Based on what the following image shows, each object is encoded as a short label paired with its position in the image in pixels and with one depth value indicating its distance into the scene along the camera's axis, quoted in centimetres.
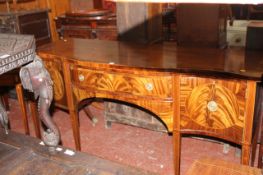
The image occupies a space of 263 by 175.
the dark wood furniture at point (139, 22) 234
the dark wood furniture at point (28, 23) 370
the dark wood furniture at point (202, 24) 217
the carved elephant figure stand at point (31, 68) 137
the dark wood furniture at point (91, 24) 366
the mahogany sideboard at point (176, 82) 167
